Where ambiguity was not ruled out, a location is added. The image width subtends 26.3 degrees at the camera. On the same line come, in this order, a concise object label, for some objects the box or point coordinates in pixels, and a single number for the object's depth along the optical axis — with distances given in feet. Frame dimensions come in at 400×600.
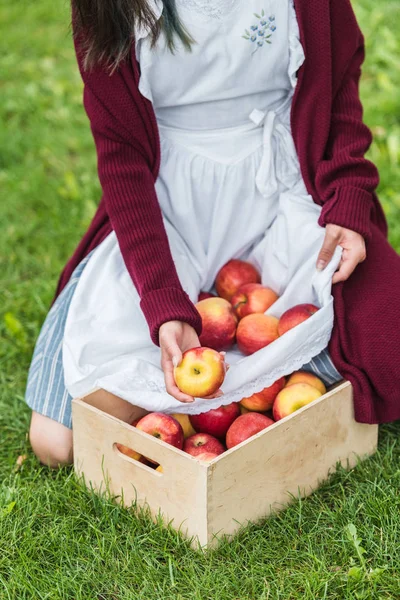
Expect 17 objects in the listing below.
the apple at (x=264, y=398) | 6.76
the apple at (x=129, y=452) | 6.38
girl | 6.62
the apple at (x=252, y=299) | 7.45
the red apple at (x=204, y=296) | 7.72
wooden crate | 5.75
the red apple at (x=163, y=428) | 6.34
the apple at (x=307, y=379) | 6.79
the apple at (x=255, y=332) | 7.11
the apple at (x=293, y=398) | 6.51
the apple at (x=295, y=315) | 6.86
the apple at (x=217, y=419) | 6.68
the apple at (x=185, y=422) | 6.77
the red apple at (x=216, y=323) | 7.19
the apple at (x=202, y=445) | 6.40
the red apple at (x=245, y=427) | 6.43
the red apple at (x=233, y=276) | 7.68
